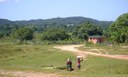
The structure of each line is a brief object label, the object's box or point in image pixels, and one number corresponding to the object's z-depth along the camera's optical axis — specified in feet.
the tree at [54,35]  247.25
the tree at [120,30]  172.30
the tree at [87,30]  248.88
